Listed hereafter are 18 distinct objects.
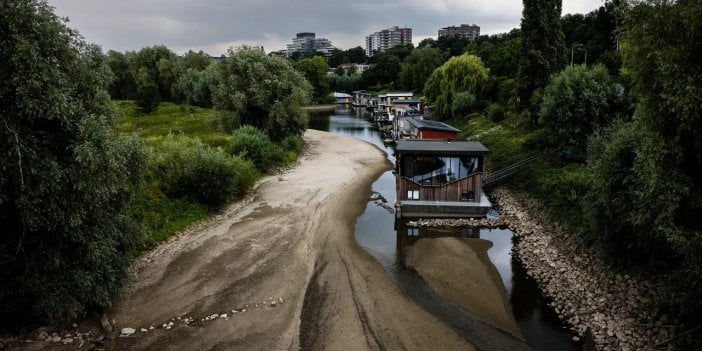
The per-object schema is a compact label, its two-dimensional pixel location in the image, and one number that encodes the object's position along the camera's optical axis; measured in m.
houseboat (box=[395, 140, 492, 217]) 25.22
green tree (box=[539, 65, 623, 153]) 25.95
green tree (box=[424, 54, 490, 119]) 60.00
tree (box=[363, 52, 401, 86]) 137.50
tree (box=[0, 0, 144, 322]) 11.12
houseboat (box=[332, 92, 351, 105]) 123.14
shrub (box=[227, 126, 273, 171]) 34.75
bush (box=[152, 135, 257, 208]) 25.13
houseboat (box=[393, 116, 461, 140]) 43.53
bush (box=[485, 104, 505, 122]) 49.66
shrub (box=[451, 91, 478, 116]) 58.44
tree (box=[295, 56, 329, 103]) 120.38
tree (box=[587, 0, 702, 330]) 10.41
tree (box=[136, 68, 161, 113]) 66.74
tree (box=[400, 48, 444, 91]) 109.56
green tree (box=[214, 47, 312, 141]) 41.22
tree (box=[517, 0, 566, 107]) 41.22
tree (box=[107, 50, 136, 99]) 85.88
